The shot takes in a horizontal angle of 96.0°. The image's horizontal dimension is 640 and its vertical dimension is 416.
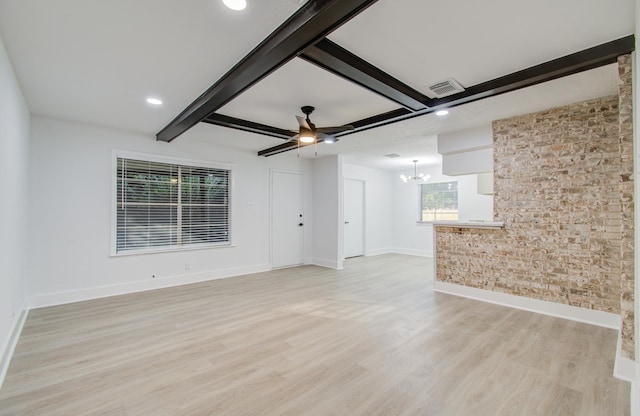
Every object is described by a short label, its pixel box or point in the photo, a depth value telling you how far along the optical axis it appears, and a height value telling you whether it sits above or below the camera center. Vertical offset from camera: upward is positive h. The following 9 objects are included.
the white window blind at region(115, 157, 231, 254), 4.61 +0.12
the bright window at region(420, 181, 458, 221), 7.66 +0.26
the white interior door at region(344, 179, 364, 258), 7.90 -0.19
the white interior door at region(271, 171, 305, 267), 6.47 -0.18
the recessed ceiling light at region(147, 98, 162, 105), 3.33 +1.31
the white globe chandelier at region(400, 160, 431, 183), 7.36 +1.01
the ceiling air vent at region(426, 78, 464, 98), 2.90 +1.28
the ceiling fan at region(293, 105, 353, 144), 3.47 +1.05
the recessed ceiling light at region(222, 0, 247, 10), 1.76 +1.29
